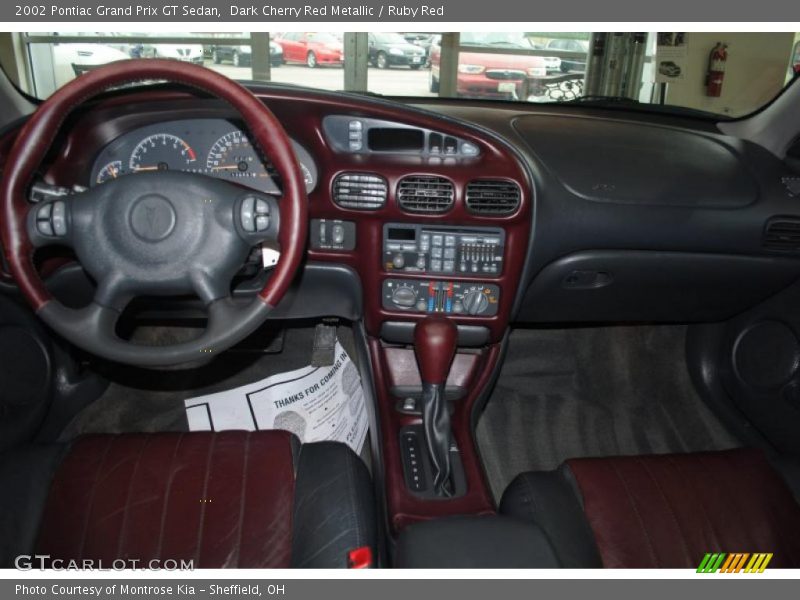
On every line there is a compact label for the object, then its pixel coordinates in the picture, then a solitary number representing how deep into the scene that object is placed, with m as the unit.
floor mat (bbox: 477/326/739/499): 2.25
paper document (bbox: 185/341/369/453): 2.21
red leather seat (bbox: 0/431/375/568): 1.24
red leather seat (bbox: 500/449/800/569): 1.33
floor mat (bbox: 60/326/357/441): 2.23
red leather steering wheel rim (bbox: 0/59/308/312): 1.09
